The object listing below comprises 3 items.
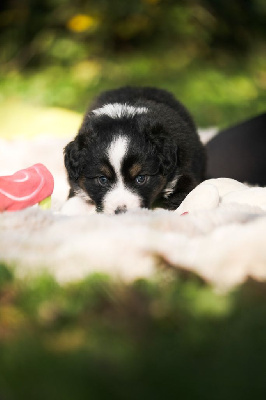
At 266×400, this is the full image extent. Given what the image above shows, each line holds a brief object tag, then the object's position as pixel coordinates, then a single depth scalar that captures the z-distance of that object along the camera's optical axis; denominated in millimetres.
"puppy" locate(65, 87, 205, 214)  2908
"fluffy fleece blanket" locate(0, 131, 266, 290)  1885
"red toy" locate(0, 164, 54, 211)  2590
